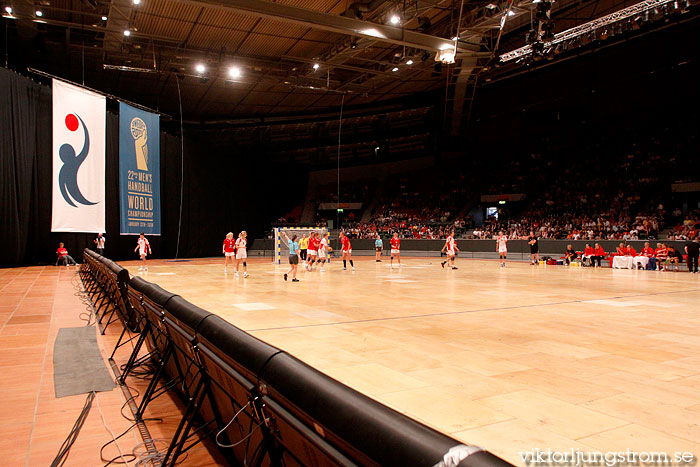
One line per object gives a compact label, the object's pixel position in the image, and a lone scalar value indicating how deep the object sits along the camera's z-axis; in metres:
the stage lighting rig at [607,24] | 19.34
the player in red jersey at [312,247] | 20.09
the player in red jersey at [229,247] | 19.72
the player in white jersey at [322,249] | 21.58
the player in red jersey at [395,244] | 24.14
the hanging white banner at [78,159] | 20.30
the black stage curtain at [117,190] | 21.27
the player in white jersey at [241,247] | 18.53
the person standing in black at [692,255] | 21.11
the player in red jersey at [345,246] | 21.91
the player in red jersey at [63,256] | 23.33
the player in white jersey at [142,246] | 20.11
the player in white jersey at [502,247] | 24.64
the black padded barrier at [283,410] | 1.28
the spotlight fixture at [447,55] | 16.41
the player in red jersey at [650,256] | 23.34
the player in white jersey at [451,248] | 22.84
